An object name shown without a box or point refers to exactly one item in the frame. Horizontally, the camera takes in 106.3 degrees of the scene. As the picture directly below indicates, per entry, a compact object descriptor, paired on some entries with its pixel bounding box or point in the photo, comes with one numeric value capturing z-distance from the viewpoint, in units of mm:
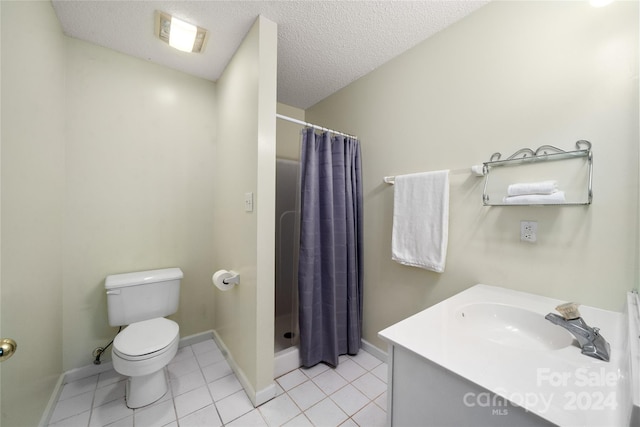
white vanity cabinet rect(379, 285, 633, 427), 537
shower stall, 2098
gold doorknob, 613
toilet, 1355
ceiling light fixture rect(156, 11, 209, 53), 1480
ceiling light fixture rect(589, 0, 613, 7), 992
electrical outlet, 1158
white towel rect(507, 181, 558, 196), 1041
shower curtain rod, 1652
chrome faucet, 709
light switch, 1484
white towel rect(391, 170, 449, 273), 1464
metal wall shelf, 1034
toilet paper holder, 1648
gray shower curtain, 1746
